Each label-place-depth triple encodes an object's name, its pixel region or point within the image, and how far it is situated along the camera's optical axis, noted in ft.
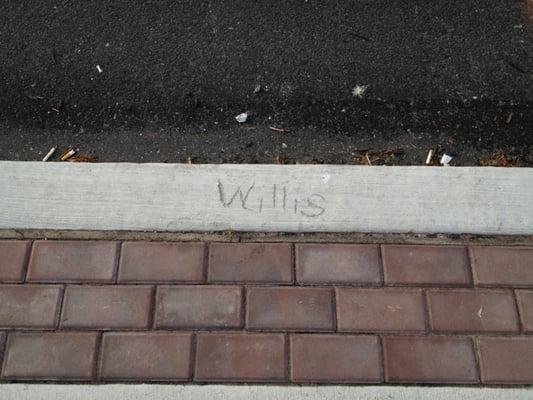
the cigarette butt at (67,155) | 6.48
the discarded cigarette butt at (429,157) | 6.49
